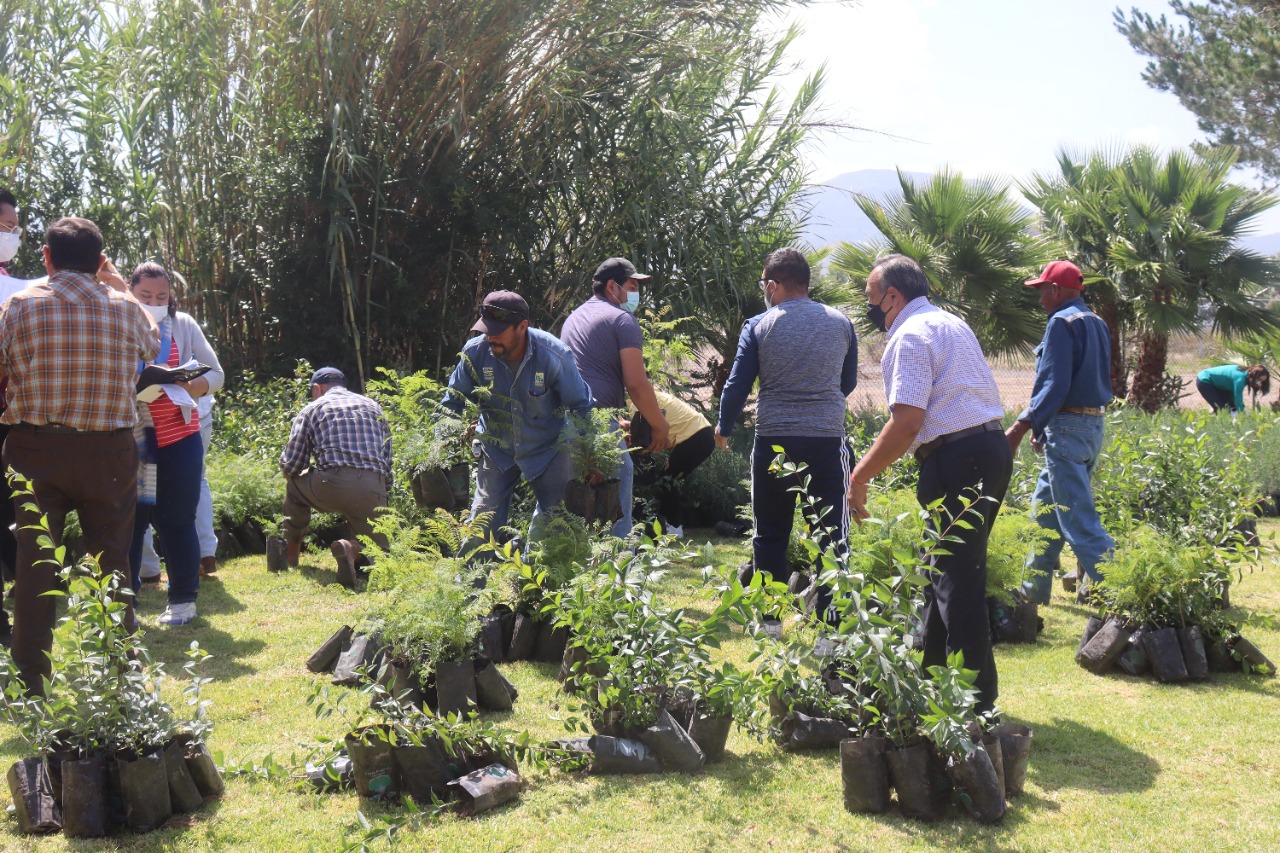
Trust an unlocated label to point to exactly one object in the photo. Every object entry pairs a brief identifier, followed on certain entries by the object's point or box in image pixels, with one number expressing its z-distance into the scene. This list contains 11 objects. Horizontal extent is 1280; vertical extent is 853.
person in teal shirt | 13.56
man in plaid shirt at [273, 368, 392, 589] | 6.80
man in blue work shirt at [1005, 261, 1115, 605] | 5.79
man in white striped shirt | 3.92
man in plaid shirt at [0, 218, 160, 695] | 4.20
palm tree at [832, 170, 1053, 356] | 12.77
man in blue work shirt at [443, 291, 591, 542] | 5.26
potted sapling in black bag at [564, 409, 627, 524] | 5.41
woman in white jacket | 5.59
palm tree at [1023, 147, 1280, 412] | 13.01
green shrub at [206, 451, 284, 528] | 7.79
